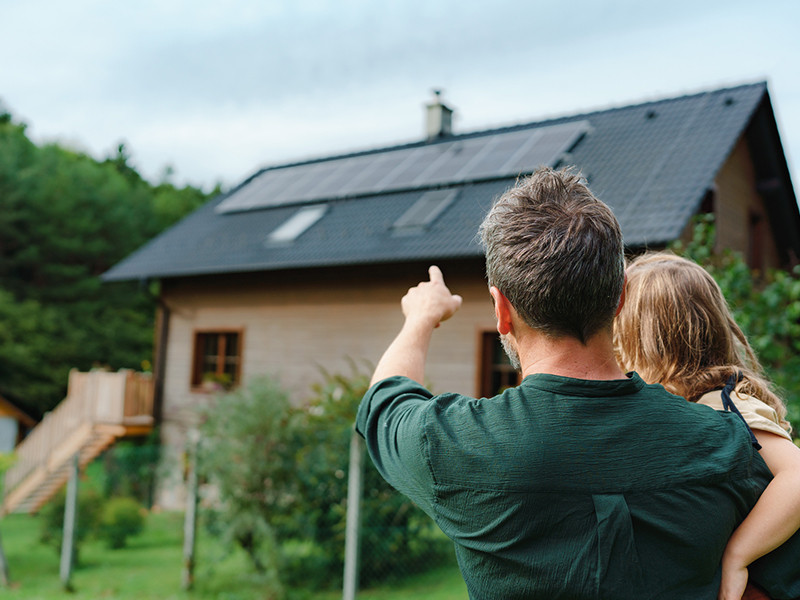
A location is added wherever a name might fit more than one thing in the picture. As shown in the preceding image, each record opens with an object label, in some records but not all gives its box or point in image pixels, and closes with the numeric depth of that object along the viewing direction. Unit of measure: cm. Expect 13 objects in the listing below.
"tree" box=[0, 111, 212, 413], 2830
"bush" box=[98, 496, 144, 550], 1138
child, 166
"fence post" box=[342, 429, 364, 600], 680
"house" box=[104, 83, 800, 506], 1188
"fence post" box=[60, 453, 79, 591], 886
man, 122
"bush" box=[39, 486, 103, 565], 1086
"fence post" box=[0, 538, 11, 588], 917
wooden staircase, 1520
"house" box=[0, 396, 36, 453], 2448
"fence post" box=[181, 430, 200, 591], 831
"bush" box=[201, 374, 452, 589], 782
